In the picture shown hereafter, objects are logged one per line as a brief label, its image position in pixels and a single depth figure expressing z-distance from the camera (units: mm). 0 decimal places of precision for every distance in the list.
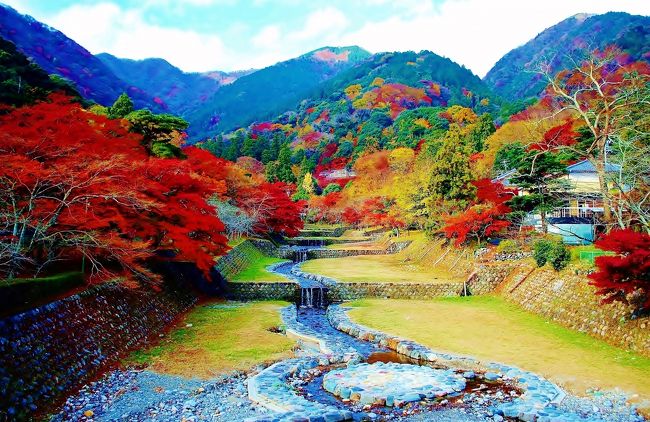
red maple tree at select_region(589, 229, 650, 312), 12239
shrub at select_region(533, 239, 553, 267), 20839
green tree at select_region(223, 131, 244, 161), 95556
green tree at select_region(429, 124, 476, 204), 31438
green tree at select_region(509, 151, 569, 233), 24438
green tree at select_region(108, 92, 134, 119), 37188
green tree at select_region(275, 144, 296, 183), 82375
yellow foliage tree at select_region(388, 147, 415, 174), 62062
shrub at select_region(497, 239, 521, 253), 25938
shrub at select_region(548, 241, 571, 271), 19594
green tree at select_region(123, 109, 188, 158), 29219
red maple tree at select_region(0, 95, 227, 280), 13938
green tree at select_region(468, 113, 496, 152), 62000
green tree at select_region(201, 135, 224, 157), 97688
